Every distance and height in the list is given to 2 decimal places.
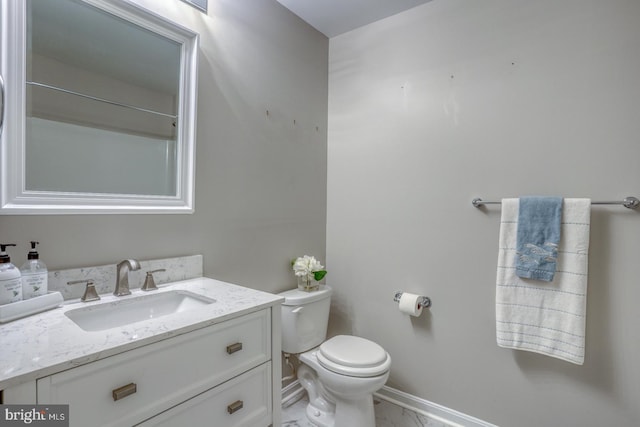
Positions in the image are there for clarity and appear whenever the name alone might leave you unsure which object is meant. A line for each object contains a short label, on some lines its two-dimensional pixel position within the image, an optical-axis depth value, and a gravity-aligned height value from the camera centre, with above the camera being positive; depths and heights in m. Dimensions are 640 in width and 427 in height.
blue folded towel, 1.47 -0.12
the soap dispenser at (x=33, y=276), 1.00 -0.24
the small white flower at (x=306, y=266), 1.94 -0.36
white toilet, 1.58 -0.80
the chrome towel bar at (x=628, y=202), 1.37 +0.04
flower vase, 1.97 -0.48
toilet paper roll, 1.86 -0.55
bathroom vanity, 0.72 -0.41
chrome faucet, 1.21 -0.29
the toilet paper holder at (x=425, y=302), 1.89 -0.54
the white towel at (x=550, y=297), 1.42 -0.40
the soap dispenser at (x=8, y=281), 0.93 -0.24
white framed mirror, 1.06 +0.36
